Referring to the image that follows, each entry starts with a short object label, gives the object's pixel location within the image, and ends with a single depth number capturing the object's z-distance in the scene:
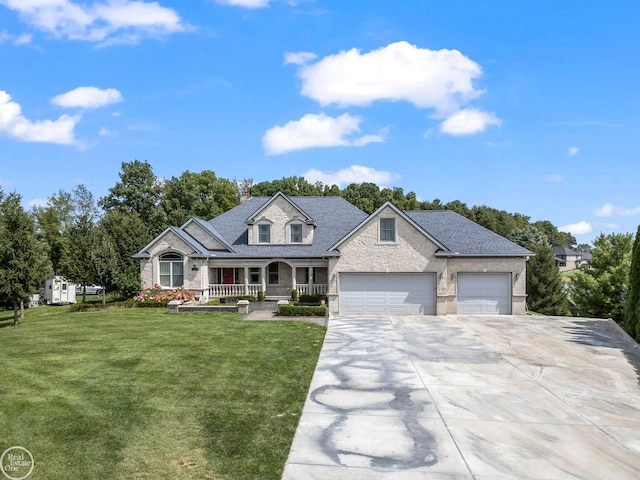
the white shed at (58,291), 38.62
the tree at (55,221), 56.53
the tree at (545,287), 43.94
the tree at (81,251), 32.09
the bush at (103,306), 27.08
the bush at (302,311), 23.14
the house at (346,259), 24.20
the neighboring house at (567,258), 119.87
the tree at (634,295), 17.88
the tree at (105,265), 29.05
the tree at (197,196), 55.12
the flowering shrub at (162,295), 27.92
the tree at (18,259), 23.08
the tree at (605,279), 35.85
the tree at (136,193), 57.88
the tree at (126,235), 38.56
